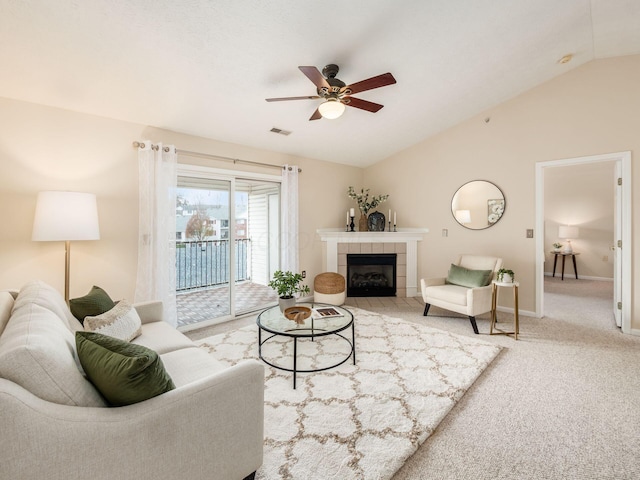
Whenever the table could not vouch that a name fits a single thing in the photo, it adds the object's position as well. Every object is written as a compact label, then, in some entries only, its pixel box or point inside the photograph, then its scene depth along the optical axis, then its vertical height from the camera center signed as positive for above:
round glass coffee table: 2.41 -0.74
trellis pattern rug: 1.61 -1.14
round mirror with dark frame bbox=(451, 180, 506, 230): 4.29 +0.52
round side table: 3.26 -0.80
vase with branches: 5.37 +0.69
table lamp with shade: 6.62 +0.12
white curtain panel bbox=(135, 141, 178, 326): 3.15 +0.14
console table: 6.60 -0.39
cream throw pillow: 1.94 -0.57
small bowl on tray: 2.66 -0.69
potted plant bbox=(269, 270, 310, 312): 2.99 -0.50
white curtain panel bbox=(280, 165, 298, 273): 4.50 +0.30
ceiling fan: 2.26 +1.22
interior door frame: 3.35 +0.22
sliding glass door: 3.85 -0.08
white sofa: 0.93 -0.67
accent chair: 3.45 -0.61
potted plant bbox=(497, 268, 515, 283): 3.38 -0.42
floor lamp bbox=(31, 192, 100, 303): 2.32 +0.17
